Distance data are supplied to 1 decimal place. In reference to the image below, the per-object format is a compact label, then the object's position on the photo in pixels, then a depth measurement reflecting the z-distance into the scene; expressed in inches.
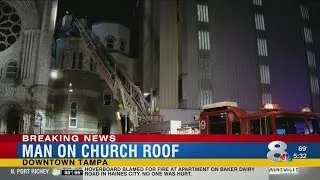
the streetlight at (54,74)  1131.9
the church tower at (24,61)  1013.2
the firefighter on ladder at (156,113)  802.2
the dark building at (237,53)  945.5
